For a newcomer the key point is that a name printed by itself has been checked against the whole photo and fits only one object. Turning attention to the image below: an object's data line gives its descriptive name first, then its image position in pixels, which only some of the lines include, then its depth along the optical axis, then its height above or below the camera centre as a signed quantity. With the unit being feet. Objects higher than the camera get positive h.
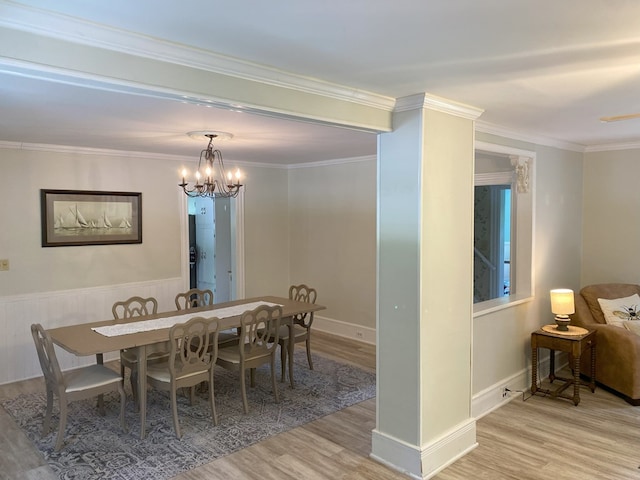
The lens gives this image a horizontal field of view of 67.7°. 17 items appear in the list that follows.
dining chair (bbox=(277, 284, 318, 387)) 15.40 -3.68
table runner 12.51 -2.73
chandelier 18.62 +2.03
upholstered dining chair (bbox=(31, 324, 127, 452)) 10.91 -3.76
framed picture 16.21 +0.31
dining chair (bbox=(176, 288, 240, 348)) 15.05 -2.79
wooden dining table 11.10 -2.78
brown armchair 13.44 -3.53
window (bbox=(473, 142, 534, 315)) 14.17 -0.13
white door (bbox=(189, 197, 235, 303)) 21.80 -0.99
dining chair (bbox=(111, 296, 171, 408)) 12.27 -3.68
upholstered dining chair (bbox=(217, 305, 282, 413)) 13.06 -3.56
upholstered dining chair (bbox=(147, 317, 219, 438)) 11.56 -3.53
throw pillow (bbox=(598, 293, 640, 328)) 14.96 -2.72
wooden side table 13.25 -3.52
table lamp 13.84 -2.42
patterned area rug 10.43 -5.14
